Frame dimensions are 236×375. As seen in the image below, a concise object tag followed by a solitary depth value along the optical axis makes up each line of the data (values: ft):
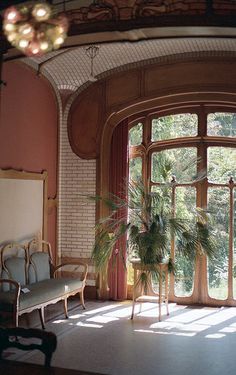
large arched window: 26.35
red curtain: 27.25
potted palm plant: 22.63
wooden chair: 9.95
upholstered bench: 19.85
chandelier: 10.35
